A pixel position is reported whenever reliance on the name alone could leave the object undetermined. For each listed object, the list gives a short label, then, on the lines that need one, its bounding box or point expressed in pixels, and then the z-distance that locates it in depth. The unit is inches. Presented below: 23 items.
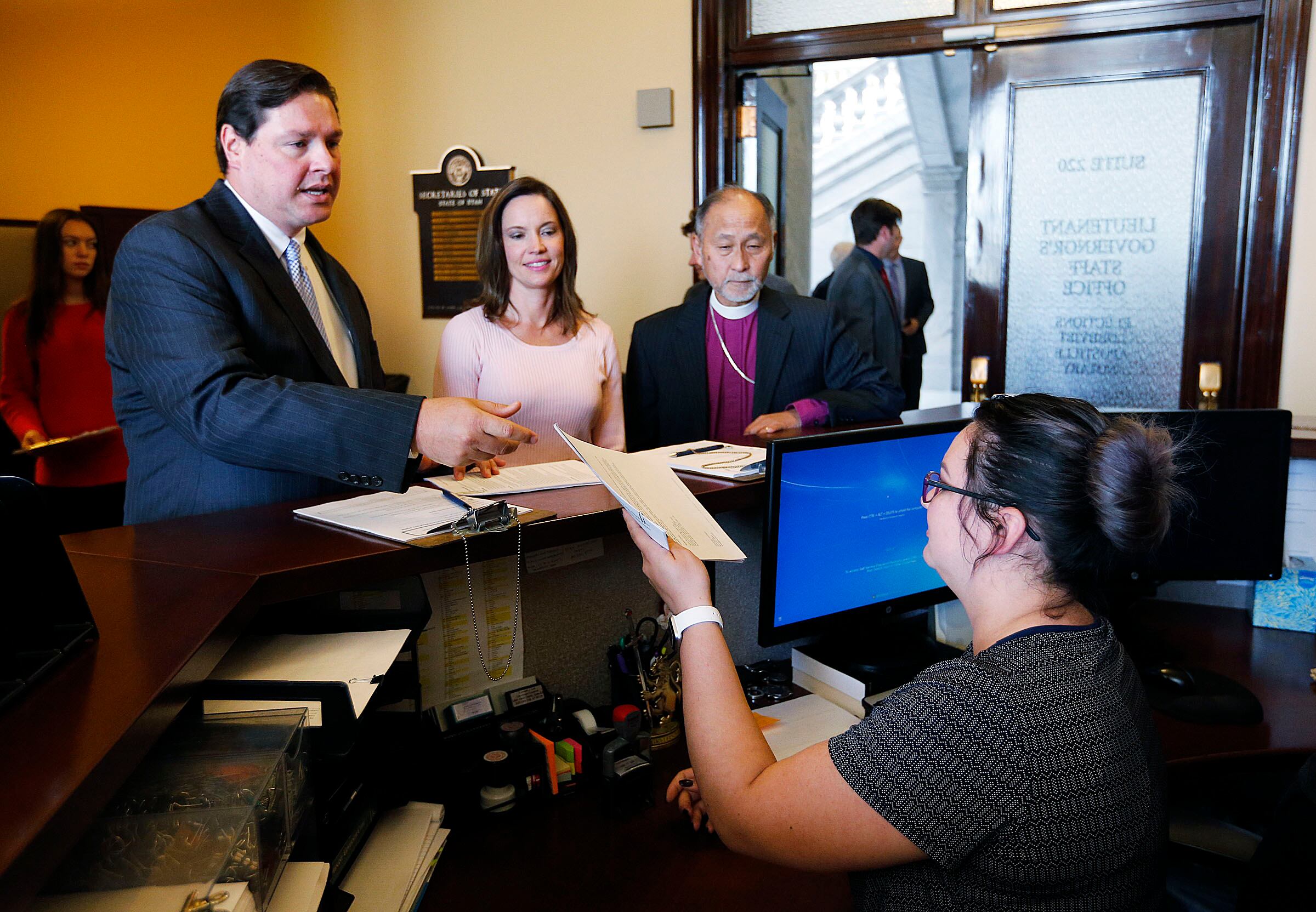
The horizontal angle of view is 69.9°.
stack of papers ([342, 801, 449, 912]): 38.6
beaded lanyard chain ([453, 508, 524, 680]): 53.3
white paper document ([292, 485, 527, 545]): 42.6
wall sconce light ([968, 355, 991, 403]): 134.7
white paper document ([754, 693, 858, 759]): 52.7
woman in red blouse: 117.2
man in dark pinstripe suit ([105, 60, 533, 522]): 46.0
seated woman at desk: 32.1
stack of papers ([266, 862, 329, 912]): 31.3
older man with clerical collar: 99.4
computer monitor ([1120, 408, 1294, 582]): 70.8
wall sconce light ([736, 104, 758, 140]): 138.9
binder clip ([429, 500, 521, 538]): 42.3
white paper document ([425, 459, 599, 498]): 52.0
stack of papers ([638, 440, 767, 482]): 57.9
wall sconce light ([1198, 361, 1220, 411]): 119.9
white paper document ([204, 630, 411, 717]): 35.1
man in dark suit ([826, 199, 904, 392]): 160.7
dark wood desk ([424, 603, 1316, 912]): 41.8
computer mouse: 62.5
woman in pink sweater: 89.4
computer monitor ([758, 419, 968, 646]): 54.4
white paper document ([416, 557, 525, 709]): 52.1
